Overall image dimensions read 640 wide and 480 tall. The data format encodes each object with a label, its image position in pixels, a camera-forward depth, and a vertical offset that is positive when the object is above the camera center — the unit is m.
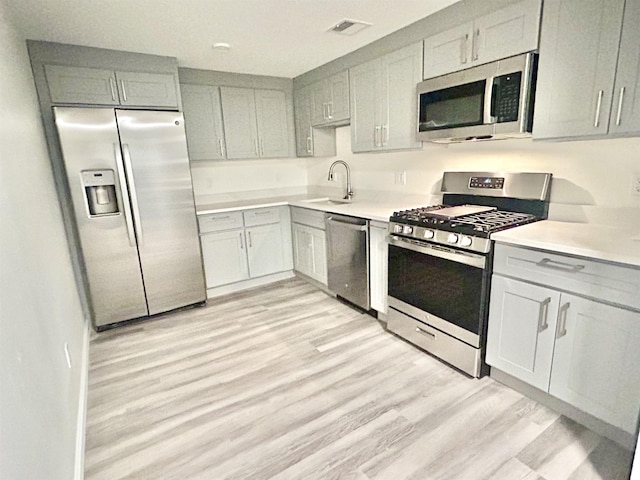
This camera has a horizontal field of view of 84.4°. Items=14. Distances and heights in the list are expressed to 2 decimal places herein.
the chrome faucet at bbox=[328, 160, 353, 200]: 3.83 -0.18
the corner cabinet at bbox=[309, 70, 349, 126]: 3.33 +0.62
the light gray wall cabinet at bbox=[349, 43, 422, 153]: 2.67 +0.49
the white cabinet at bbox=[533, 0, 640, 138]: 1.63 +0.41
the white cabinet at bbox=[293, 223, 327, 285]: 3.54 -0.91
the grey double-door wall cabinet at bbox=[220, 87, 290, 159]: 3.78 +0.48
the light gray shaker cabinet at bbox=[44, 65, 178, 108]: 2.71 +0.68
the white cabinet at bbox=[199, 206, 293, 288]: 3.58 -0.81
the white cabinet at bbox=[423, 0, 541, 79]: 1.95 +0.71
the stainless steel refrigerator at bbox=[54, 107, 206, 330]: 2.76 -0.30
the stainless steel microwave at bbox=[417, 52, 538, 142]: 2.01 +0.34
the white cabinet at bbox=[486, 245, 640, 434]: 1.56 -0.92
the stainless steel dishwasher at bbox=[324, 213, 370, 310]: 2.95 -0.82
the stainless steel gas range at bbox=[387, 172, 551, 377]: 2.08 -0.62
